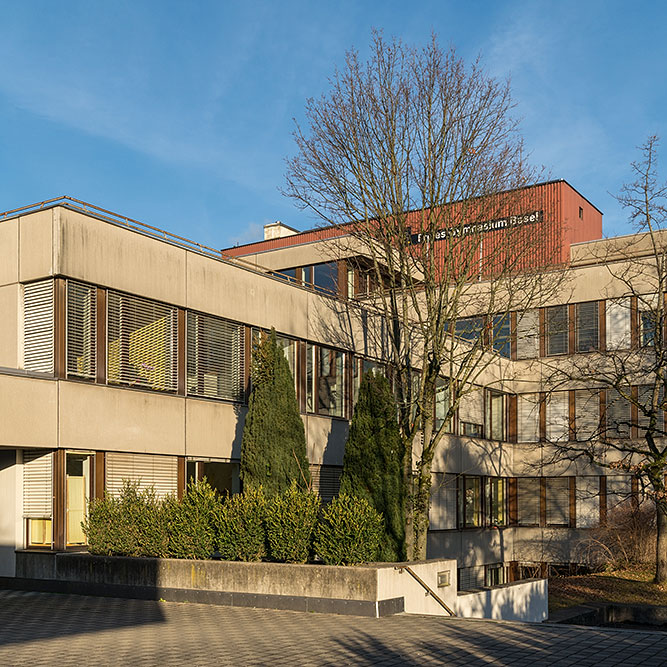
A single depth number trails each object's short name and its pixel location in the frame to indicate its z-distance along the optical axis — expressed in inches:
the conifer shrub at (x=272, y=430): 815.7
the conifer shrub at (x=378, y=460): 845.2
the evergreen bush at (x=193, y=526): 622.2
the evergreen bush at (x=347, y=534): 561.9
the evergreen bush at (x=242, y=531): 607.2
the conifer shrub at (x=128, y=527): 639.1
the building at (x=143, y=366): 714.2
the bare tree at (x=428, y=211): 830.5
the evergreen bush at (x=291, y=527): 585.9
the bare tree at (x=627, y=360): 1312.7
